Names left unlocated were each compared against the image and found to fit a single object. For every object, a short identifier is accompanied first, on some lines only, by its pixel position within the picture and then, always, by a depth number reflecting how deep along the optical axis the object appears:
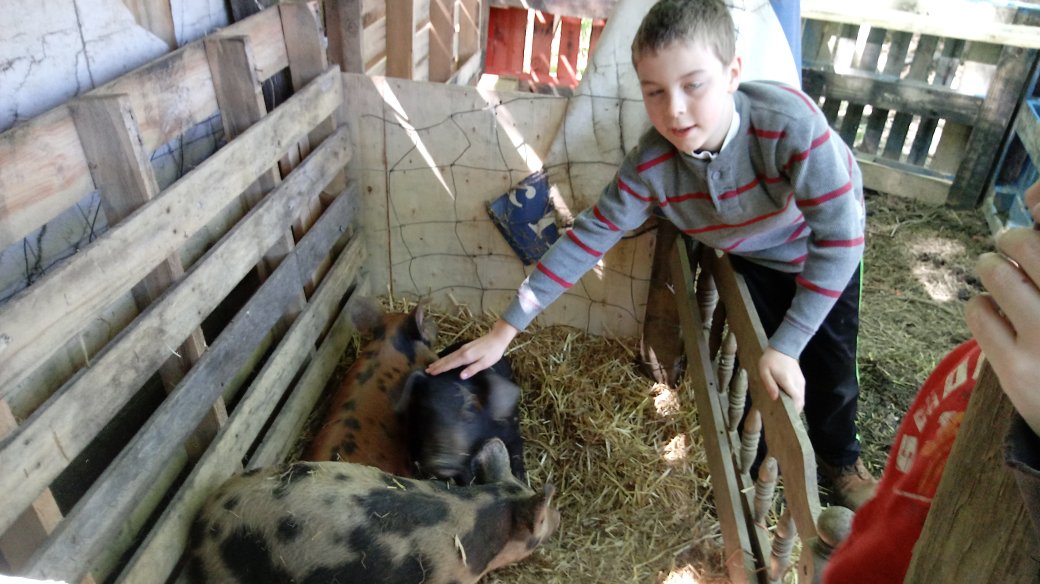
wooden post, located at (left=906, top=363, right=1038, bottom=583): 0.67
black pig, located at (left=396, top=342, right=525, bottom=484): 3.00
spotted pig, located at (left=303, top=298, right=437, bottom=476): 3.02
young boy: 2.16
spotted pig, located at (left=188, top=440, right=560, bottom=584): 2.26
